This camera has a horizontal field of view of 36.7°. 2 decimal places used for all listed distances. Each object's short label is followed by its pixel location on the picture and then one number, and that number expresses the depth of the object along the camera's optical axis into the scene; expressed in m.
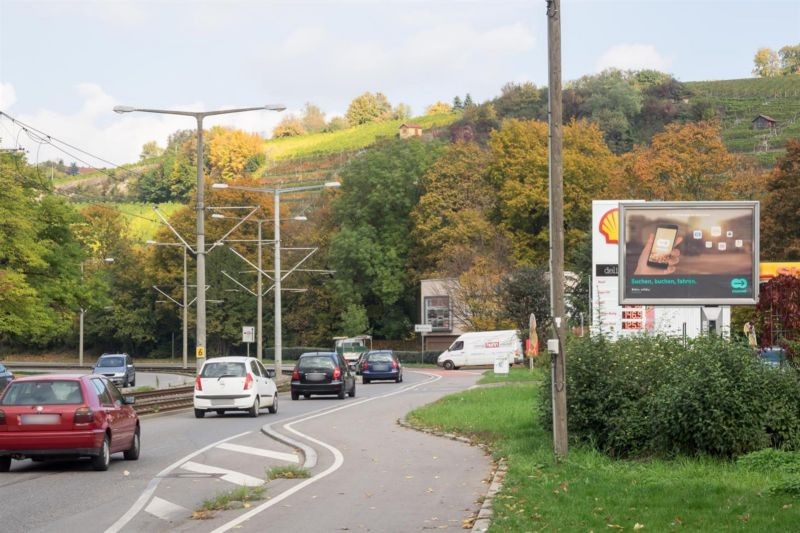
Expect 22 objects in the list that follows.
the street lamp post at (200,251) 39.12
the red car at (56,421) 17.52
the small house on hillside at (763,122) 138.88
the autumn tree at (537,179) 83.12
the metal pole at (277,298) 55.50
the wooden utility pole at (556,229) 16.69
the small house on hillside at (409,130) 160.00
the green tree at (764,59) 194.38
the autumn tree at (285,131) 197.38
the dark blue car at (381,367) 56.94
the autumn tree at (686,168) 70.62
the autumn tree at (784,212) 63.91
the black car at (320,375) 40.78
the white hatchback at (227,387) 31.20
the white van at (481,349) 71.36
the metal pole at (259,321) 66.04
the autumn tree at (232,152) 161.25
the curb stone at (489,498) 11.71
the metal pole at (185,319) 79.50
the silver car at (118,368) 58.03
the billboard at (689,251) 23.89
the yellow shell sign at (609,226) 42.56
